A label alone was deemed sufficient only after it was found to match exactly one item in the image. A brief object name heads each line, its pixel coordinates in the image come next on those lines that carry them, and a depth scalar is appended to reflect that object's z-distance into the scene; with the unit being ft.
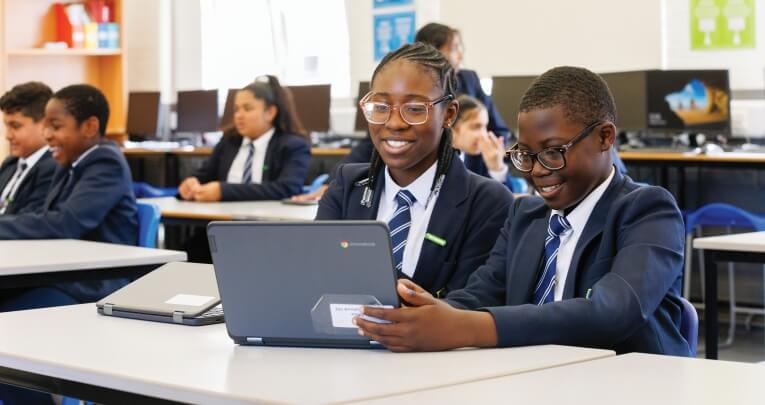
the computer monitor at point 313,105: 24.72
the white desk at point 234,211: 13.92
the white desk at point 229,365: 4.60
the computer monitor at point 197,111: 27.27
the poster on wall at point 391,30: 25.29
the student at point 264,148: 17.57
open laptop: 5.20
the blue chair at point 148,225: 11.98
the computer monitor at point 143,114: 28.50
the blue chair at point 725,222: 16.81
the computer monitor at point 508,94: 22.40
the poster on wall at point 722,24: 20.21
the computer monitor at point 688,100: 19.94
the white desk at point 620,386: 4.33
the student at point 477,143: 15.71
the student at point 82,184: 12.02
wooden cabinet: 26.53
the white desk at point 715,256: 10.23
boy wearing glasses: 5.46
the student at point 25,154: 13.85
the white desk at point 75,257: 9.18
